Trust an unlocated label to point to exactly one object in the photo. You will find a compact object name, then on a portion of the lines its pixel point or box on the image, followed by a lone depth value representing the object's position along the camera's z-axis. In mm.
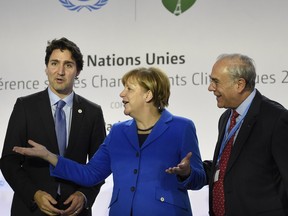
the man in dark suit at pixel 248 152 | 2824
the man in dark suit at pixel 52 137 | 3217
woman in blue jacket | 2889
